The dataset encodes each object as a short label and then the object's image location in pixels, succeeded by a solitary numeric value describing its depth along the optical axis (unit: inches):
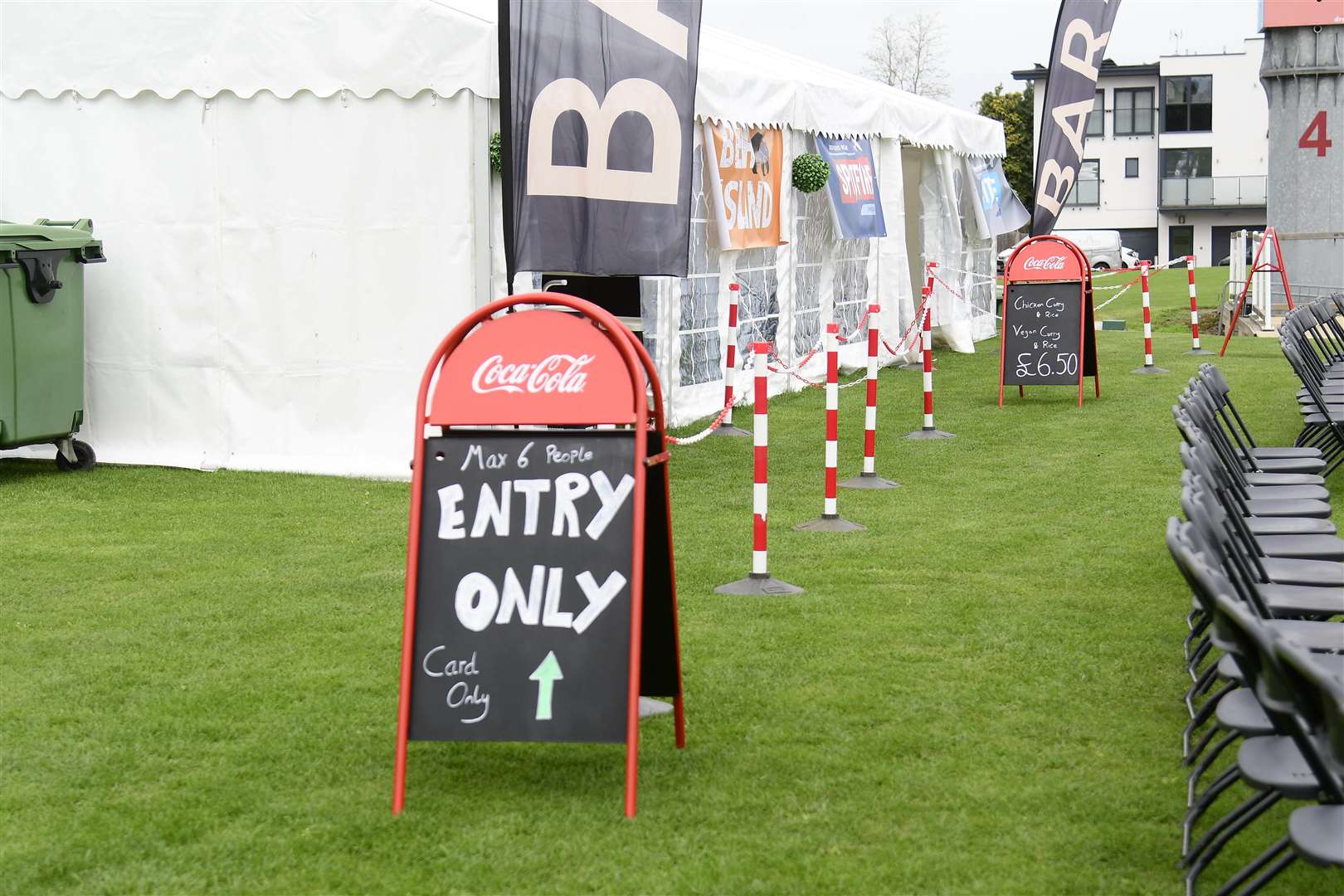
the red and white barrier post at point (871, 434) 372.8
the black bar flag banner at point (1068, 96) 621.6
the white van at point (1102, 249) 2007.9
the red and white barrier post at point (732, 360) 488.4
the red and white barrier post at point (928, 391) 466.0
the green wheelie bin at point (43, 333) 390.3
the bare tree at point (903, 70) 2247.8
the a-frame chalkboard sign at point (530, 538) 167.9
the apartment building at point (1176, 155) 2444.6
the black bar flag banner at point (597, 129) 253.0
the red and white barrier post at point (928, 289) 502.9
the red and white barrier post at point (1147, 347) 643.5
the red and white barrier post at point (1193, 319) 705.0
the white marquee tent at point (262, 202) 393.4
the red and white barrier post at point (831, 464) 315.6
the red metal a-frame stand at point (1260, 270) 714.4
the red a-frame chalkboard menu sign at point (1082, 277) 547.8
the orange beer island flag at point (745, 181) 497.7
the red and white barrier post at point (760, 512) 270.2
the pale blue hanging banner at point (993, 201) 808.9
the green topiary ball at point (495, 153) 395.2
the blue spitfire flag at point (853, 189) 607.8
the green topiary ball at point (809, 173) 573.6
